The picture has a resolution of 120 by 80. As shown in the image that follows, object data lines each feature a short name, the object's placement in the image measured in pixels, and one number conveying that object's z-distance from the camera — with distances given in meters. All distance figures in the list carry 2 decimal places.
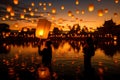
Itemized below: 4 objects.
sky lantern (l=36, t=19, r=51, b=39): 3.71
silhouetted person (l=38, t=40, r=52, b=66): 3.57
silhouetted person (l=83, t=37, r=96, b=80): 3.98
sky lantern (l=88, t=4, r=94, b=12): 6.48
